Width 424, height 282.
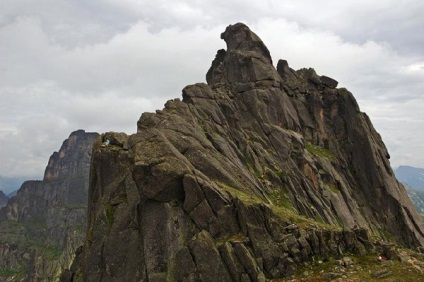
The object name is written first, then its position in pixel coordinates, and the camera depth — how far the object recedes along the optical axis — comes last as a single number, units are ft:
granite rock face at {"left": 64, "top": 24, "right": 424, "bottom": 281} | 151.43
